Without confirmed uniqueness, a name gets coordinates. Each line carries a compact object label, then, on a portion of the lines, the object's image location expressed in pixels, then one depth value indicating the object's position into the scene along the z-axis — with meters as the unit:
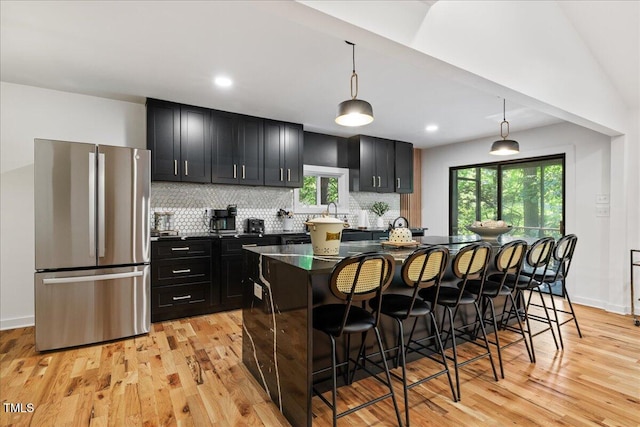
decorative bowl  3.47
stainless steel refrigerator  2.96
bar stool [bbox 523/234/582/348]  3.17
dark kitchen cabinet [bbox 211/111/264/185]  4.28
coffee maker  4.40
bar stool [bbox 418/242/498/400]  2.35
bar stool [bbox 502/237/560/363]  2.94
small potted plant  6.15
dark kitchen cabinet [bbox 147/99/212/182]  3.88
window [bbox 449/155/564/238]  4.95
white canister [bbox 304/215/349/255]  2.27
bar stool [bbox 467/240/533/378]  2.68
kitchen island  1.86
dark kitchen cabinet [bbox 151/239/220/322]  3.71
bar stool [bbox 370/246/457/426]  2.07
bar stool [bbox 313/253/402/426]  1.77
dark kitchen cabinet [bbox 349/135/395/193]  5.64
